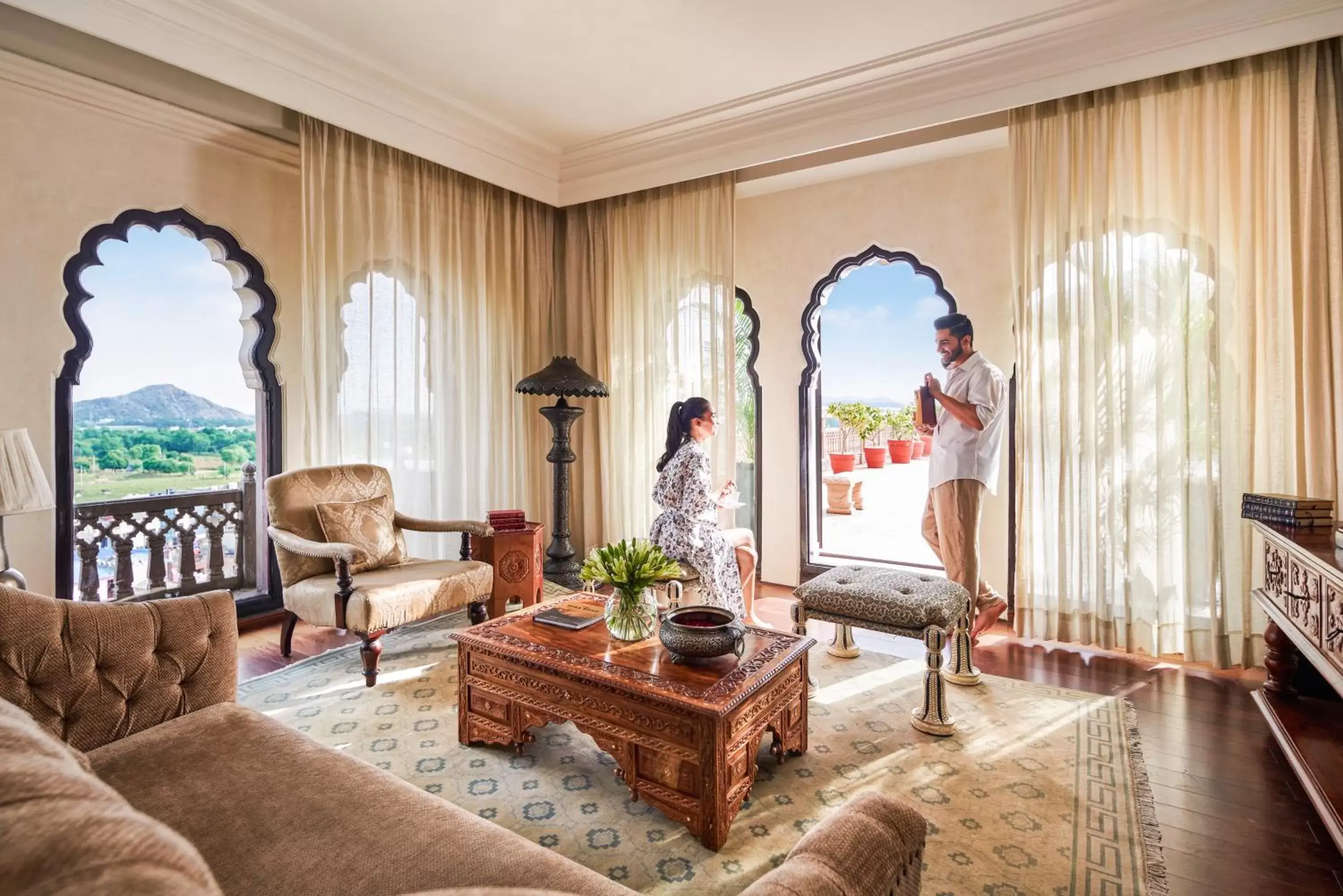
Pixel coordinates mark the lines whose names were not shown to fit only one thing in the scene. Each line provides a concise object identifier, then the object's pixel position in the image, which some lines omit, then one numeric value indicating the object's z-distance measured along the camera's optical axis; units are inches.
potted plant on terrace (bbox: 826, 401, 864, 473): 315.6
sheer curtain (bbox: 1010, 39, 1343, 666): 121.2
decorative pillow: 135.0
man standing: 145.3
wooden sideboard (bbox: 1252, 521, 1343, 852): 76.4
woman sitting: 134.7
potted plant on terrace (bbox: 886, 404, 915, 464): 326.3
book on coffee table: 101.0
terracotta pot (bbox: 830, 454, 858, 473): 297.6
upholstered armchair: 120.6
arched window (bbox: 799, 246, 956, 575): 281.3
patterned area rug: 73.0
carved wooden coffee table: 76.1
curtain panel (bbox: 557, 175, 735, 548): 187.5
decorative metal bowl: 84.3
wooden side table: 153.0
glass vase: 93.7
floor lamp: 172.9
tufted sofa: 22.1
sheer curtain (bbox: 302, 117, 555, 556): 156.4
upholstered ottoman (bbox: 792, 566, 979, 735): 103.3
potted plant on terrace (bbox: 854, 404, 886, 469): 316.8
